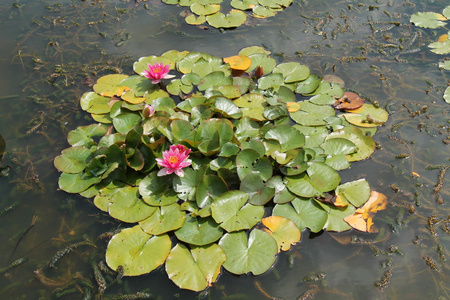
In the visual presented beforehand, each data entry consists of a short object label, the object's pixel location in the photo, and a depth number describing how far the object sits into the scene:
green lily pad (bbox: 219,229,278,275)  2.84
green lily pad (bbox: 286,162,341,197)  3.31
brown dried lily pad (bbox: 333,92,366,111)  4.22
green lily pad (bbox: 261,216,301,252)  3.02
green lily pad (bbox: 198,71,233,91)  4.39
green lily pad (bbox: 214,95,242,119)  3.88
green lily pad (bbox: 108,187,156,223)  3.15
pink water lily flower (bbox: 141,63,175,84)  4.25
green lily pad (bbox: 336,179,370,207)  3.29
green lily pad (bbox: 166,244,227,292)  2.76
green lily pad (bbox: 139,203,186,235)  3.05
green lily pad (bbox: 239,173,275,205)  3.22
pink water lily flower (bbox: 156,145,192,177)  3.13
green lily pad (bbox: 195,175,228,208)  3.17
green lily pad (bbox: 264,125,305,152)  3.59
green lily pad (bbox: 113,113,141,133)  3.84
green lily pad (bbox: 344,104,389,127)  4.07
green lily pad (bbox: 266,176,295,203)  3.29
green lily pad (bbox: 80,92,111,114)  4.21
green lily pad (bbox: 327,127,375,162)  3.74
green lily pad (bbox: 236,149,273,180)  3.31
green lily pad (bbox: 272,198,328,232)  3.14
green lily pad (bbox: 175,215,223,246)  2.95
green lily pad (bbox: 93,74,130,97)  4.38
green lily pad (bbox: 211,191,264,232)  3.03
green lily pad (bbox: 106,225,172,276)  2.87
